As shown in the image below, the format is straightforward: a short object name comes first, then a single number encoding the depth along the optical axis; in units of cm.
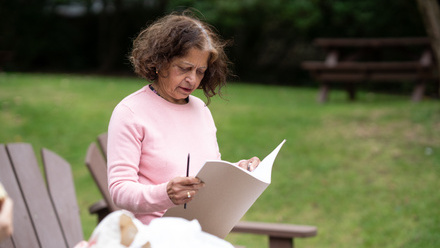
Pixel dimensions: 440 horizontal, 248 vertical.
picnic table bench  928
